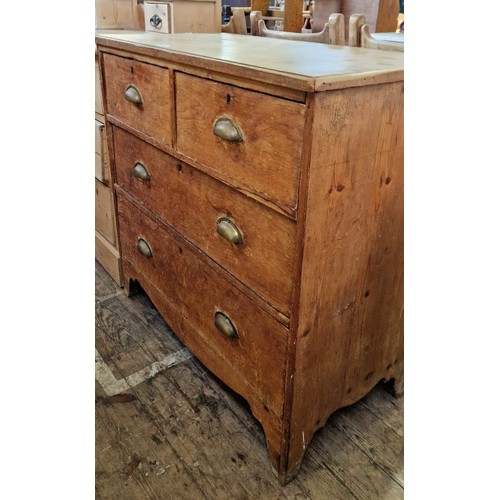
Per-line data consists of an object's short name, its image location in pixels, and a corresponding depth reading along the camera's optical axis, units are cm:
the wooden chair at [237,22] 216
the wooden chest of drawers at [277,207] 91
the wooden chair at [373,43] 139
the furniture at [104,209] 181
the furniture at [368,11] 289
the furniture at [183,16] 186
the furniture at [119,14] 220
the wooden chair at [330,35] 165
